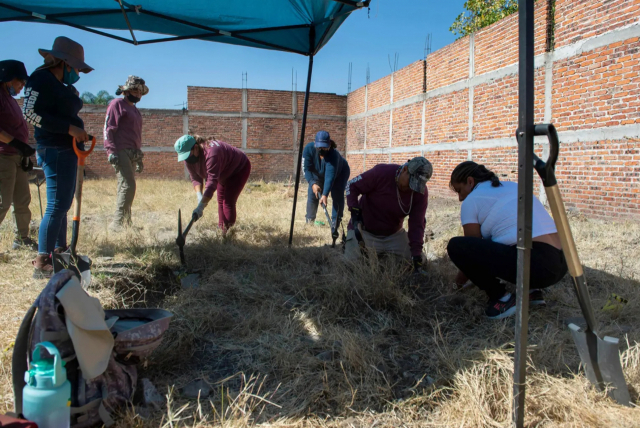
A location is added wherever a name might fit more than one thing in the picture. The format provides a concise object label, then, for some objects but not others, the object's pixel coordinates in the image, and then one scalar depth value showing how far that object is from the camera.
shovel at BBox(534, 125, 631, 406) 1.49
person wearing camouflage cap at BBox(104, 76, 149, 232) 4.98
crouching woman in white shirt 2.46
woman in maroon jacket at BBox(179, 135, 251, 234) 4.20
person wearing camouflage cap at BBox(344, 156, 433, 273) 3.30
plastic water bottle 1.35
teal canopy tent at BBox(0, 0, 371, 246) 3.44
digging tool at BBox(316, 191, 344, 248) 4.40
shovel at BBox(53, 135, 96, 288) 2.74
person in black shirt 2.89
